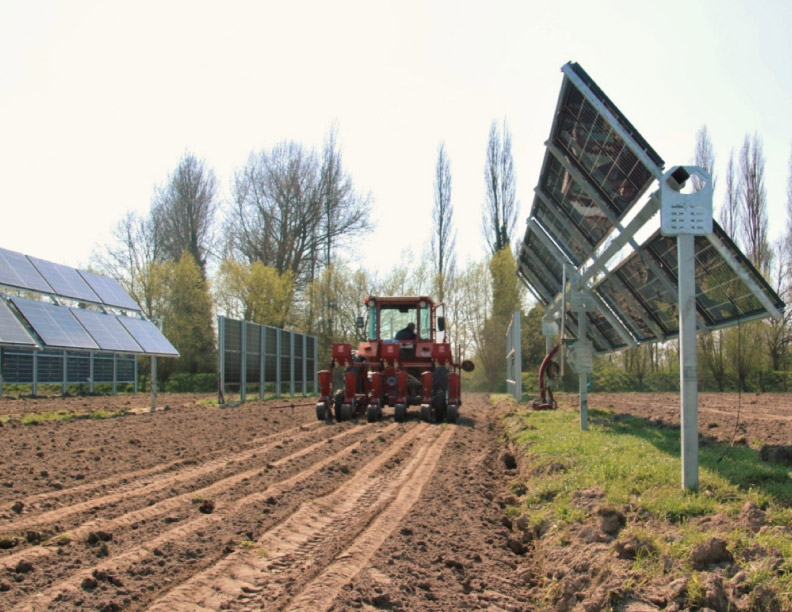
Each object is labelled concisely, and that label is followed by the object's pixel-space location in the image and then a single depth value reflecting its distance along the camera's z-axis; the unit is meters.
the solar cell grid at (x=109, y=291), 20.77
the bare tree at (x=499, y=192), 40.75
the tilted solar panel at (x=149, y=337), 19.47
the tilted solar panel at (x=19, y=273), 16.42
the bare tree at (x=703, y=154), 36.29
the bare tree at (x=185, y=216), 43.94
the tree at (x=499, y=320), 36.28
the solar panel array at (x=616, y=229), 7.88
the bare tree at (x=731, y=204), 35.34
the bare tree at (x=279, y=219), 41.06
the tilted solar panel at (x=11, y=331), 13.99
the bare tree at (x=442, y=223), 39.92
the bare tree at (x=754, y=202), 34.81
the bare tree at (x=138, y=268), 39.19
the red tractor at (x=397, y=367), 14.55
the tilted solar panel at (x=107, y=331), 17.89
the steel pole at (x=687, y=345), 5.59
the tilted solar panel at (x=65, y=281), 18.41
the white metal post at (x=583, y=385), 10.43
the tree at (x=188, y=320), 37.84
